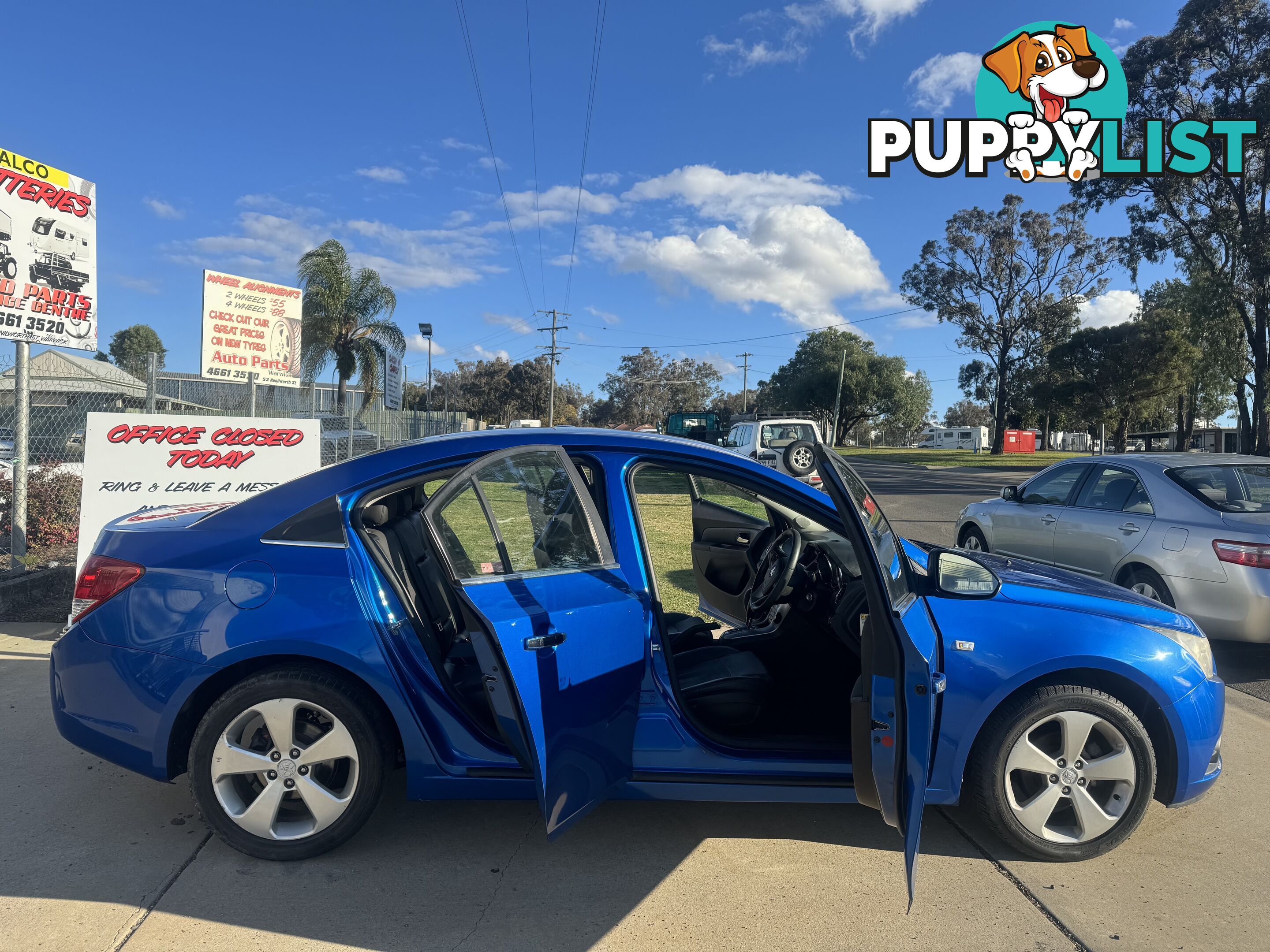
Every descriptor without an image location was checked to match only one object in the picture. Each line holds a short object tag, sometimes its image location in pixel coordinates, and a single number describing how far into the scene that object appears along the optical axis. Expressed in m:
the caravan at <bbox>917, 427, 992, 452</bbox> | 79.69
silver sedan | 5.10
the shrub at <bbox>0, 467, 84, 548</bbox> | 7.35
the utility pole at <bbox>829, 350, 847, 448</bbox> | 56.97
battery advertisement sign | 6.21
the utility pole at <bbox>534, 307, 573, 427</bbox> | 55.69
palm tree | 26.48
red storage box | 86.50
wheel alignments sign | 9.34
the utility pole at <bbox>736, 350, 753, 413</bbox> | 84.12
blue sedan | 2.81
